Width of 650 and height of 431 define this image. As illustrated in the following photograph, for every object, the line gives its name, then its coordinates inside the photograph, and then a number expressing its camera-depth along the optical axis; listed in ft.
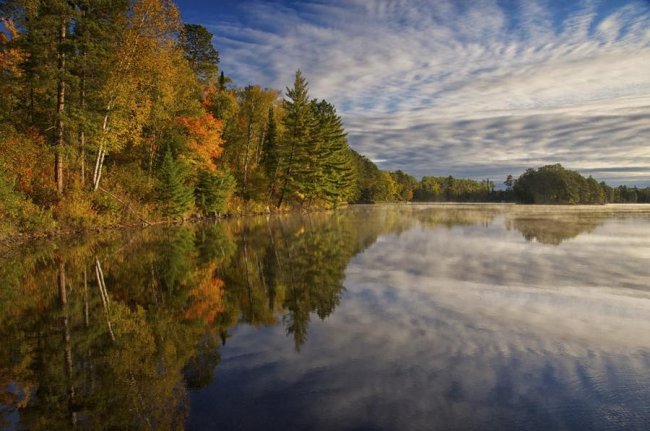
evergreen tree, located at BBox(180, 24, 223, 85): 171.94
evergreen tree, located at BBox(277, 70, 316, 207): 164.86
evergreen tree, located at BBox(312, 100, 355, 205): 175.02
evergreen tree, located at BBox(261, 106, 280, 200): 169.05
